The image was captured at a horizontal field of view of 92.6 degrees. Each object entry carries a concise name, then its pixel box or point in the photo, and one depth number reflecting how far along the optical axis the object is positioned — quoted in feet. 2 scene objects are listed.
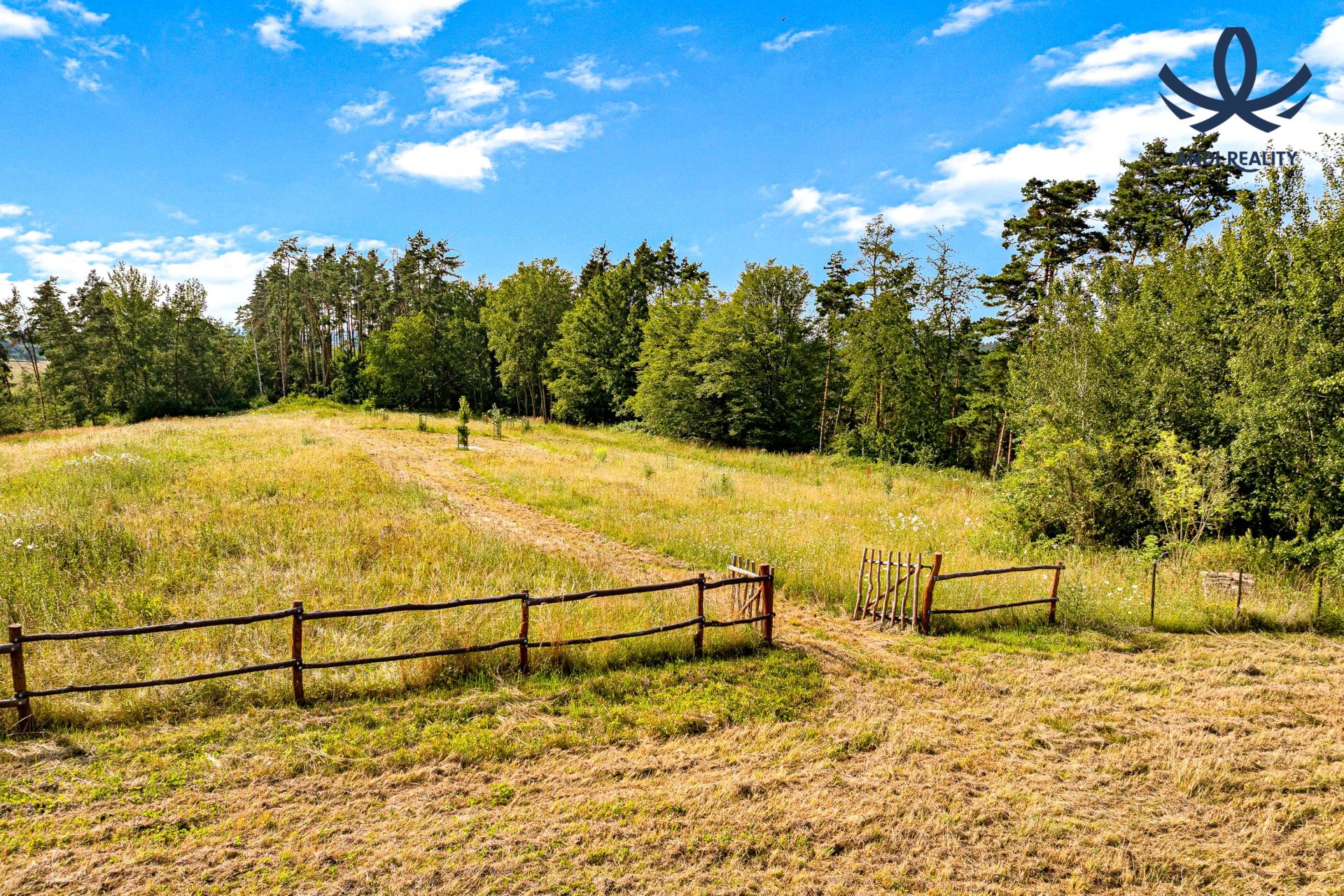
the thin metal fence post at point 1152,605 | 38.53
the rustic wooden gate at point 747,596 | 35.58
